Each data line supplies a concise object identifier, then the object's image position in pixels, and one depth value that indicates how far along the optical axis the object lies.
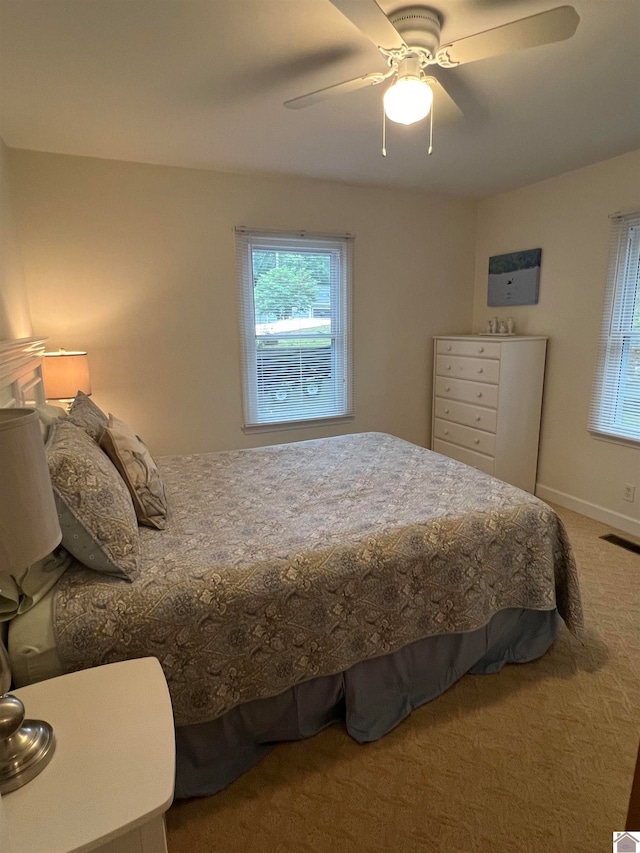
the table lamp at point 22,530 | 0.83
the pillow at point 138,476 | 1.81
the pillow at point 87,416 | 1.94
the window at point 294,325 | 3.60
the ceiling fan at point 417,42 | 1.36
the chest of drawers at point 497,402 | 3.59
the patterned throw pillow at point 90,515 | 1.37
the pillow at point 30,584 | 1.26
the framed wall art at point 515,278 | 3.75
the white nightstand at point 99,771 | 0.80
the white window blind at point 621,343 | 3.09
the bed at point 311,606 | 1.37
